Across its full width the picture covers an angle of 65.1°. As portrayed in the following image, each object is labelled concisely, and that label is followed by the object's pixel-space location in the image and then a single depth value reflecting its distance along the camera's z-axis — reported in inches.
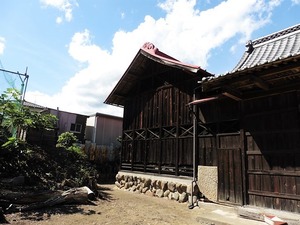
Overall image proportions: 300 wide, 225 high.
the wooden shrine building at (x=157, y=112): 448.1
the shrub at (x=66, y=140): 653.4
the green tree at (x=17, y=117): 357.4
